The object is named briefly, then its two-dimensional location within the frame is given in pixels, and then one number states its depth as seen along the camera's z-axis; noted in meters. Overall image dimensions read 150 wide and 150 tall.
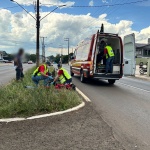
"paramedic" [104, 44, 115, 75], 8.69
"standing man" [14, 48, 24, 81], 8.07
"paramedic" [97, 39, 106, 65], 9.08
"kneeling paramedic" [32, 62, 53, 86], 6.43
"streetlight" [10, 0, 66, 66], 11.61
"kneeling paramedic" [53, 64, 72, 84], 6.35
